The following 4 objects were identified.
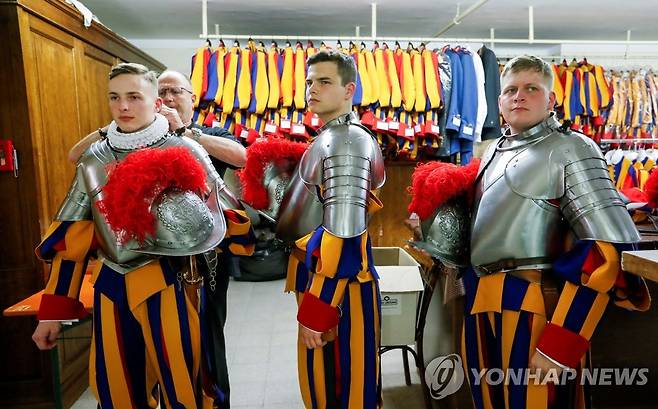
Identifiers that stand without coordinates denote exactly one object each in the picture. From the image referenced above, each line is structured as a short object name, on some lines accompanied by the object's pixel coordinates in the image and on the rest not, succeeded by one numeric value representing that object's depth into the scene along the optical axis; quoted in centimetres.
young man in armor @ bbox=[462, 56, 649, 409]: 132
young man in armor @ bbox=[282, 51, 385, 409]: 138
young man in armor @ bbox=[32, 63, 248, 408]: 137
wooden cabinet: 218
